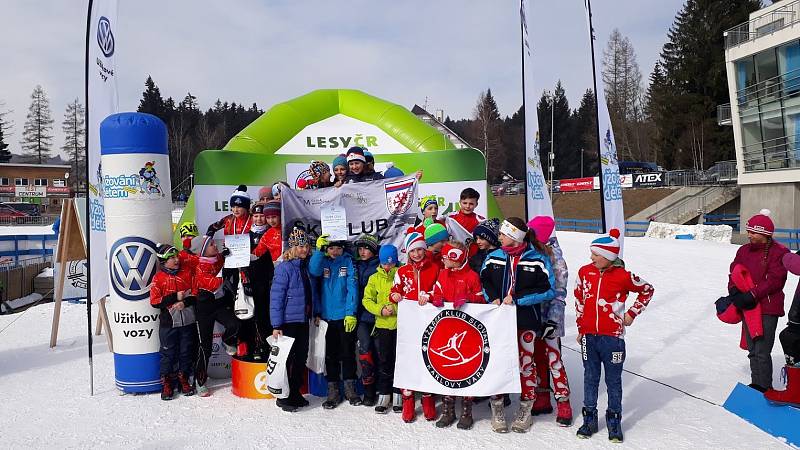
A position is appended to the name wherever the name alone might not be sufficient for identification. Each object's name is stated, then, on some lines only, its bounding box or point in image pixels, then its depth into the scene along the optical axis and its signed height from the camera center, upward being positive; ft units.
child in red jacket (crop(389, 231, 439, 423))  16.12 -1.15
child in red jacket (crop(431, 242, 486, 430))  15.61 -1.29
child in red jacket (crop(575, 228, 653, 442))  14.43 -2.05
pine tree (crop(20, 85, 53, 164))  230.68 +55.56
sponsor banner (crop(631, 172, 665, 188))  128.98 +12.75
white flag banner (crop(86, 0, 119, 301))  20.45 +5.81
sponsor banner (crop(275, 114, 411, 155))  29.40 +5.79
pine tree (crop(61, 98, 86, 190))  226.99 +54.01
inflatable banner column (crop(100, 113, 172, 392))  18.71 +0.41
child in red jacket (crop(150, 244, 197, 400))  18.08 -1.78
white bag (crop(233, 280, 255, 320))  18.63 -1.80
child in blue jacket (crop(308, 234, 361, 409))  17.26 -1.77
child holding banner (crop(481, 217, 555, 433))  15.16 -1.24
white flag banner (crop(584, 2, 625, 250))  21.44 +2.30
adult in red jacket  17.10 -1.83
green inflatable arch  28.71 +6.80
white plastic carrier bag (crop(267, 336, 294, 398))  17.15 -3.57
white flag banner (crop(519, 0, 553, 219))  22.75 +3.28
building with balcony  78.59 +18.11
